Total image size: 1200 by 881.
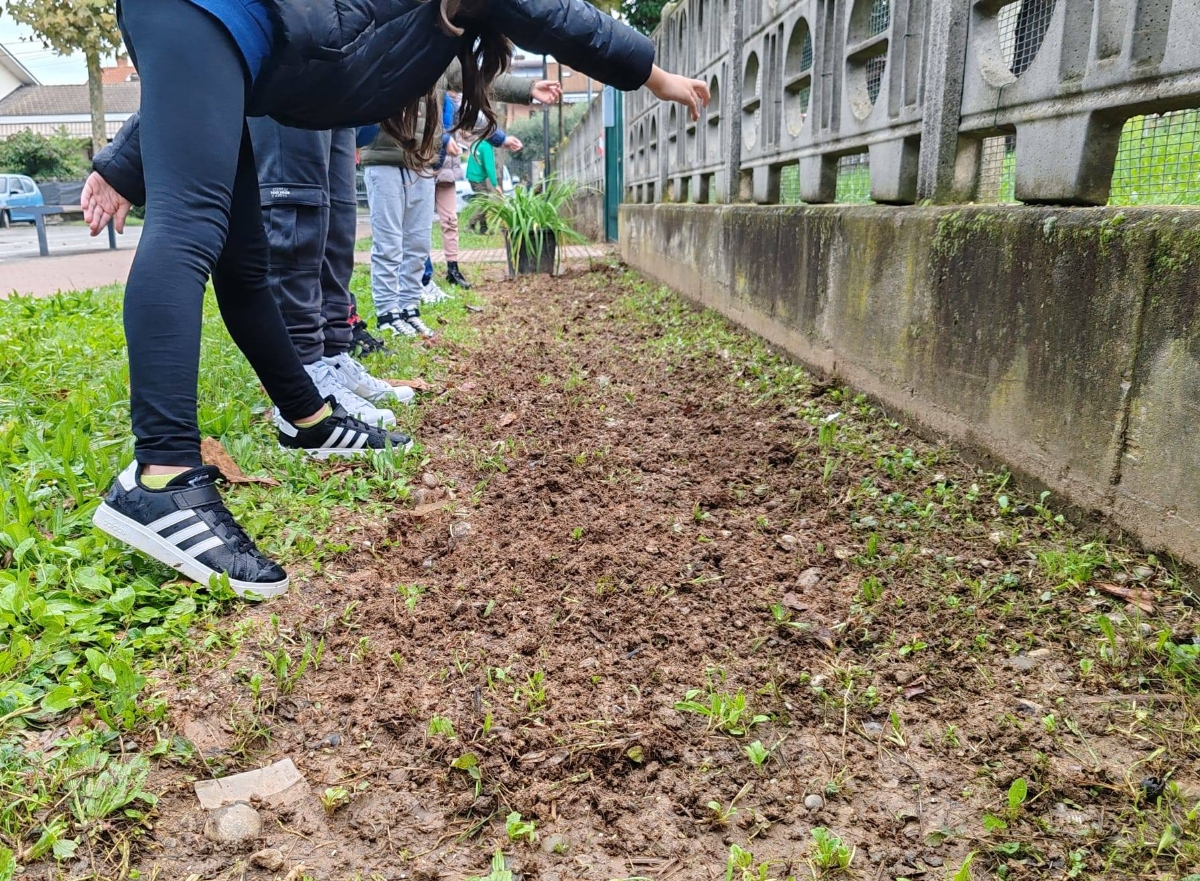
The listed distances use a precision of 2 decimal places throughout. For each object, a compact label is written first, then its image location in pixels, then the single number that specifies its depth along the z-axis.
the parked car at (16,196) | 24.53
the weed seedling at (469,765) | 1.28
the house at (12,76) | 47.97
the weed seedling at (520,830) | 1.18
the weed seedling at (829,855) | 1.12
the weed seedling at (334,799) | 1.23
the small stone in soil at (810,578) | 1.83
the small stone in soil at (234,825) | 1.17
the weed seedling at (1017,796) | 1.19
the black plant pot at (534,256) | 8.07
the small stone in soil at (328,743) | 1.36
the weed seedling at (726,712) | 1.38
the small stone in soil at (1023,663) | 1.50
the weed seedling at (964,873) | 1.07
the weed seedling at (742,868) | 1.10
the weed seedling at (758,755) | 1.30
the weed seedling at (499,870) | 1.10
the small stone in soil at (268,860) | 1.12
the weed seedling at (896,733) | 1.35
